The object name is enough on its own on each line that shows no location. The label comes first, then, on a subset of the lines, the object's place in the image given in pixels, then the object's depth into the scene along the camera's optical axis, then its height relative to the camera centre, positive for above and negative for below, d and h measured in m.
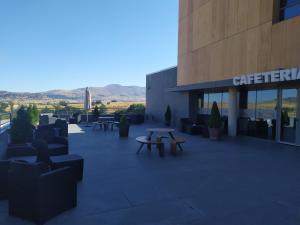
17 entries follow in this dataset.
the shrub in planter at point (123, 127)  12.27 -1.17
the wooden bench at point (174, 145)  8.18 -1.38
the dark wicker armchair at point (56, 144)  6.37 -1.17
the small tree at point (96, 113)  19.82 -0.76
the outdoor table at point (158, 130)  9.09 -0.96
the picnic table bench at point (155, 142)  7.88 -1.26
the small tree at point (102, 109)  23.37 -0.55
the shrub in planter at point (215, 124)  11.73 -0.91
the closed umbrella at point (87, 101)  17.05 +0.19
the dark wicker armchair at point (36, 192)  3.25 -1.26
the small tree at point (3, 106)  11.65 -0.18
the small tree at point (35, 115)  12.59 -0.66
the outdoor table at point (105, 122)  15.42 -1.16
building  9.26 +2.14
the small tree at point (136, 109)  25.36 -0.49
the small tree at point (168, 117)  18.62 -0.94
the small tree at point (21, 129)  6.27 -0.71
